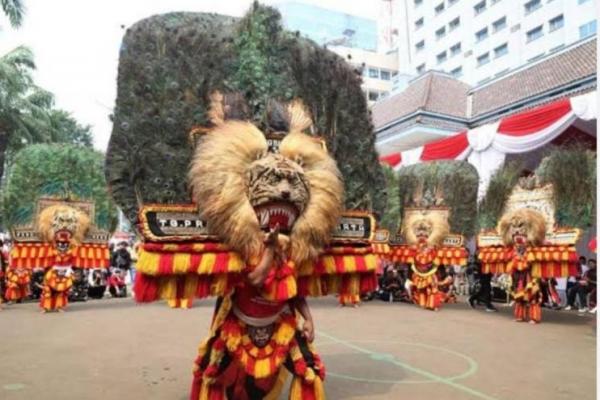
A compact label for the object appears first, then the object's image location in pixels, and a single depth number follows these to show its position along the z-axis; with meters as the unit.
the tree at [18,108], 17.47
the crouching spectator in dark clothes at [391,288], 12.66
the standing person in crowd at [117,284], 12.90
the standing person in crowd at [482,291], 10.48
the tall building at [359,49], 42.19
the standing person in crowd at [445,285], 11.19
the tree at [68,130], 21.18
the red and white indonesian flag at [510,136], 10.48
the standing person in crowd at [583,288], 10.14
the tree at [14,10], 12.07
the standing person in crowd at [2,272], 10.90
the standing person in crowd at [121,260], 13.58
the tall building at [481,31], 28.11
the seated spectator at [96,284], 12.70
